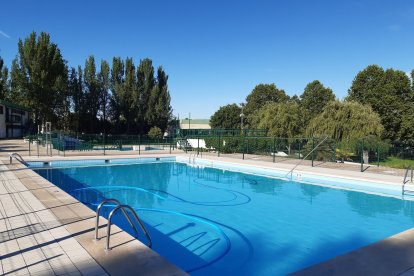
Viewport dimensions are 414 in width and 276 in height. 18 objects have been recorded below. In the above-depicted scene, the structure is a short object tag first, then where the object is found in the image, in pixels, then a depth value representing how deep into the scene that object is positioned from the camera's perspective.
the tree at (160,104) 40.56
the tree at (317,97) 38.50
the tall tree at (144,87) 40.53
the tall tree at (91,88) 39.44
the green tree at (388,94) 30.50
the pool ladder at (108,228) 4.26
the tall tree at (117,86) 39.91
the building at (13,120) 39.19
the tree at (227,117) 55.94
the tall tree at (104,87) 40.28
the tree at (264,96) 50.94
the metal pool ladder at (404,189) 10.99
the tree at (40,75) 35.16
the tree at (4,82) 43.91
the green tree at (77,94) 39.12
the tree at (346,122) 23.11
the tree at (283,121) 29.72
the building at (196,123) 85.22
